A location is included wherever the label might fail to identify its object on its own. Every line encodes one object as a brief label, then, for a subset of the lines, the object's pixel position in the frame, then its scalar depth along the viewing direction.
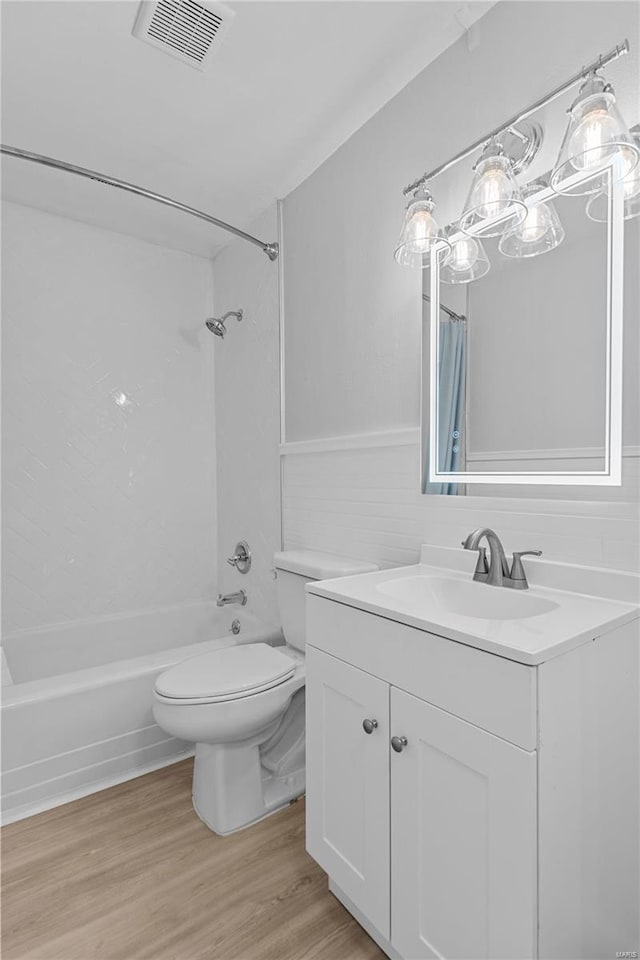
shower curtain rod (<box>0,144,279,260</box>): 1.66
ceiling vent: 1.40
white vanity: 0.84
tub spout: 2.53
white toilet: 1.56
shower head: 2.72
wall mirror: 1.15
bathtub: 1.73
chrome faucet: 1.23
